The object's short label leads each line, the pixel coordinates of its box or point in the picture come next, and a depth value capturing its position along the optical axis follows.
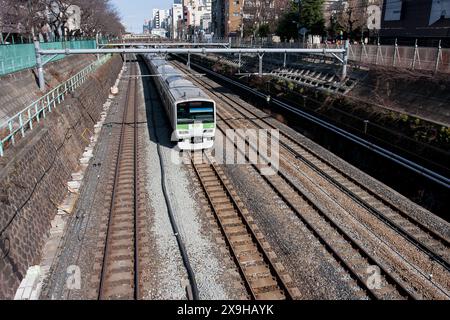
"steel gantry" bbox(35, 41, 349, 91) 19.95
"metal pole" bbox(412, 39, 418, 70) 22.22
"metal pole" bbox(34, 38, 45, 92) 20.72
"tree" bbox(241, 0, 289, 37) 68.72
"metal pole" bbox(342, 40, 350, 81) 23.89
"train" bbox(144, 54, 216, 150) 17.16
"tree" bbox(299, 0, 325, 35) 40.91
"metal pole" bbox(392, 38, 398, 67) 23.97
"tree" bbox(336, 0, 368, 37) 41.99
